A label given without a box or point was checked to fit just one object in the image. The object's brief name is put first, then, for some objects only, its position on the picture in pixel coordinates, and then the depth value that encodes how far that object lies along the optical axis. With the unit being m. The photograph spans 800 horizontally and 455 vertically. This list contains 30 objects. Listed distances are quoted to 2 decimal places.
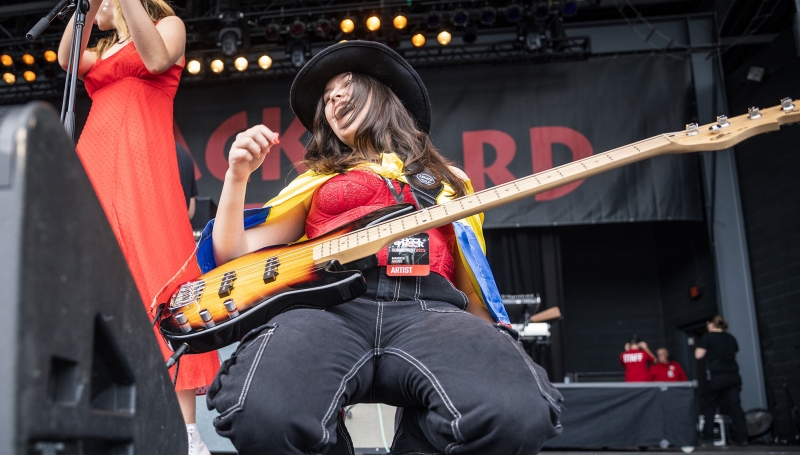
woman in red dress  2.05
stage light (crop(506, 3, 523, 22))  7.80
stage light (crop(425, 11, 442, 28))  7.77
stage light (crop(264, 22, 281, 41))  7.82
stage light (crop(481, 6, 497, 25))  7.78
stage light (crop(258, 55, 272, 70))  8.18
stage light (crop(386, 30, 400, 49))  7.89
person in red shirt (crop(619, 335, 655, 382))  9.72
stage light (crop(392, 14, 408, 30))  7.68
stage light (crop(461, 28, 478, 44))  8.27
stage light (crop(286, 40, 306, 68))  8.09
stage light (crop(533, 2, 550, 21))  7.76
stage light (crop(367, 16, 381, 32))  7.73
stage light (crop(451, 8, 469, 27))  7.79
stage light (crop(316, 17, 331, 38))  7.75
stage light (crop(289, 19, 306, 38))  7.81
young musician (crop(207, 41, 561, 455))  1.26
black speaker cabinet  0.56
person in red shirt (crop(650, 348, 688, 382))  10.08
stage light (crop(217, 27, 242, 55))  7.68
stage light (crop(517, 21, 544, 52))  7.95
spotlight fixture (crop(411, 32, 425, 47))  7.93
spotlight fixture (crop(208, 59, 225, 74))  8.07
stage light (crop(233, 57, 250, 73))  7.98
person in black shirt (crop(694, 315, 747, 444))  7.81
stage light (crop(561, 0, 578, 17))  7.69
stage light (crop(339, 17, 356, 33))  7.76
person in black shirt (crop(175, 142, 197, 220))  3.50
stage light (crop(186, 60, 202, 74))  8.12
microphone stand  1.82
